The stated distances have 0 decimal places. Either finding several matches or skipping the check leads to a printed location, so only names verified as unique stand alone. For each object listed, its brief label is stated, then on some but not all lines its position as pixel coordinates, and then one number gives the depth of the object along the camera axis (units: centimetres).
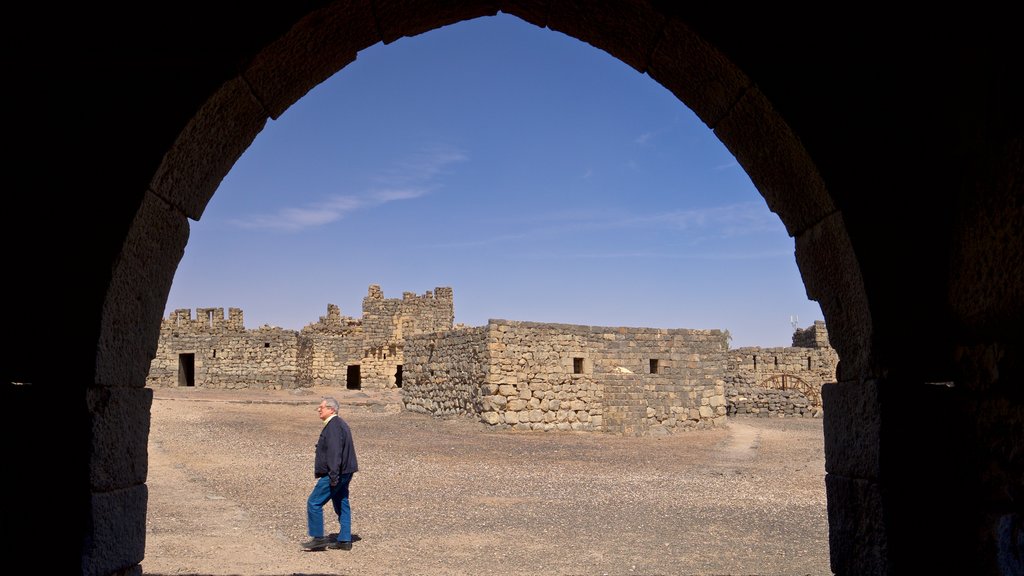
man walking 696
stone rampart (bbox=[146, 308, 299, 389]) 3153
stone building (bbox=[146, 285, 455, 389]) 3166
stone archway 292
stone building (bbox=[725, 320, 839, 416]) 2898
